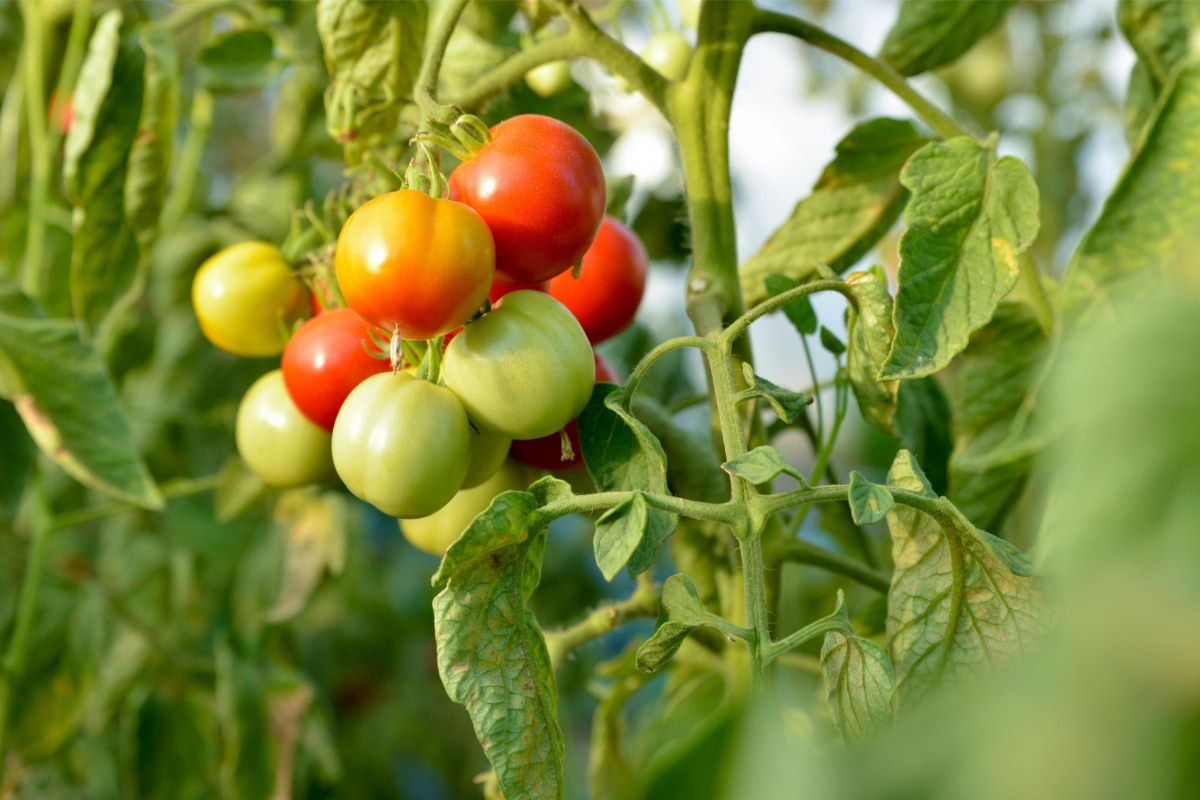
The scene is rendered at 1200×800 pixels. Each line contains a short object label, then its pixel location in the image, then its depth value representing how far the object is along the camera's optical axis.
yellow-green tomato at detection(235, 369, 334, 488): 0.49
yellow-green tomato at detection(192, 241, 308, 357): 0.52
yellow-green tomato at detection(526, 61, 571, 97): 0.63
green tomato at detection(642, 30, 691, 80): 0.60
